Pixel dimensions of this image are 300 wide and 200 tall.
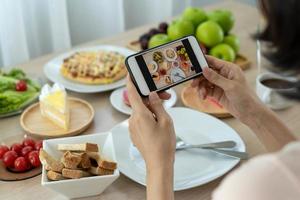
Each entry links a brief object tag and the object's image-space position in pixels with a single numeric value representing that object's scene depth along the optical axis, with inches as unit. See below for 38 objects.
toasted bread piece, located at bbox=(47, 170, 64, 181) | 36.8
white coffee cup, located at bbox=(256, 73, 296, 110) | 49.5
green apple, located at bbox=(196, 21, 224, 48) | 58.2
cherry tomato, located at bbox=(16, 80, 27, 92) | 51.8
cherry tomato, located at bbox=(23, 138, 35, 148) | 43.0
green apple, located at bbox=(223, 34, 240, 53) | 59.6
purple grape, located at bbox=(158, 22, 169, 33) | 63.0
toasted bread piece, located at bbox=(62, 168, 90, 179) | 37.0
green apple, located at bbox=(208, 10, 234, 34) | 61.4
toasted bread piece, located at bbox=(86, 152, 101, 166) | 38.9
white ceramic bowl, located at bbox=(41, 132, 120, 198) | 36.7
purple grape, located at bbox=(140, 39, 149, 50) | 61.1
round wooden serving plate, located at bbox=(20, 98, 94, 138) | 46.3
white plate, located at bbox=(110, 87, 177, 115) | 49.9
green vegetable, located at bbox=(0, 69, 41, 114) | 49.5
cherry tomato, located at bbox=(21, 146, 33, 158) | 41.8
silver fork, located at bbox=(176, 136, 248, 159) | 42.4
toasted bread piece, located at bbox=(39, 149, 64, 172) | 37.3
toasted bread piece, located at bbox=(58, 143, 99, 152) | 38.7
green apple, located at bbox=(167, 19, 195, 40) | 58.9
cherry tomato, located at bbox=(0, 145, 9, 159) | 41.9
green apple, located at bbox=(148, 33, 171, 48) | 58.6
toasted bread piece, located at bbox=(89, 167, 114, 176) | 37.8
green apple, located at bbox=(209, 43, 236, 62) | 57.7
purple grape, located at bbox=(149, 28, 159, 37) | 62.5
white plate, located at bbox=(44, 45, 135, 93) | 53.7
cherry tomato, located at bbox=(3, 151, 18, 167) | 41.3
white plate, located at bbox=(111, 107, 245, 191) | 40.4
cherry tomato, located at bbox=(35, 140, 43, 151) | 42.5
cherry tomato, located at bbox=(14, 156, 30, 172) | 40.9
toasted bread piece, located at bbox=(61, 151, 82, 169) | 37.4
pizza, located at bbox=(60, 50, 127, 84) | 54.9
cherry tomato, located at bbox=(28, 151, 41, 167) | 41.1
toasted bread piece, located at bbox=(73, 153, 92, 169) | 37.9
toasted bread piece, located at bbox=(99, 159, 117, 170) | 37.5
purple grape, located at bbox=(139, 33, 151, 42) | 62.0
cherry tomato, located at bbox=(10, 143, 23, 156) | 42.3
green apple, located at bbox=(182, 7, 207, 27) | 60.9
